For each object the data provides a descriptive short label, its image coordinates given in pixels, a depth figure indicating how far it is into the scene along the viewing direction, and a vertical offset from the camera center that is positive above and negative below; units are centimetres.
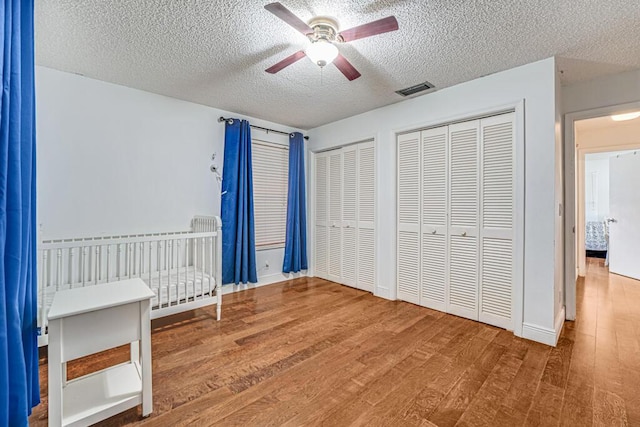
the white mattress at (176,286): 250 -65
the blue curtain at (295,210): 418 +8
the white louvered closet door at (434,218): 297 -2
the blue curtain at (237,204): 352 +14
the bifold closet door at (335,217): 409 -2
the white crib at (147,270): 216 -51
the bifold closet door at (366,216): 365 +0
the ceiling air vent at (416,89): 280 +129
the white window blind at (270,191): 394 +34
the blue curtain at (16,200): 105 +6
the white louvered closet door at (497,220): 252 -3
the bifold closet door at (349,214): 387 +2
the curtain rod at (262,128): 352 +120
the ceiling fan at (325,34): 152 +105
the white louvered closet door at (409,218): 319 -2
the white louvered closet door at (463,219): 275 -3
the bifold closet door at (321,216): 430 -1
